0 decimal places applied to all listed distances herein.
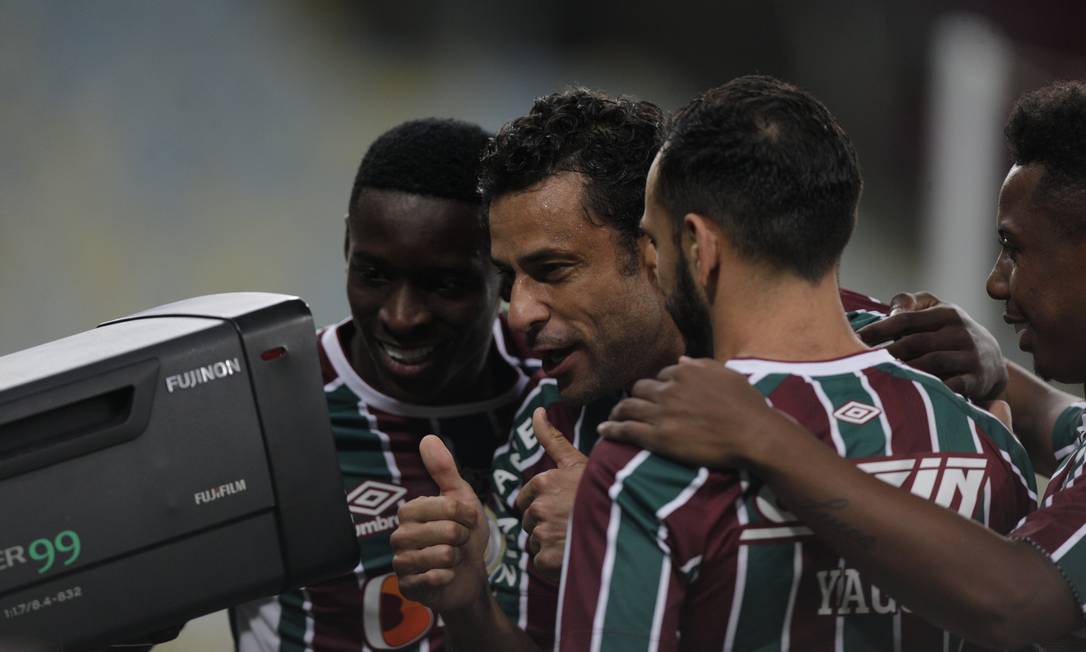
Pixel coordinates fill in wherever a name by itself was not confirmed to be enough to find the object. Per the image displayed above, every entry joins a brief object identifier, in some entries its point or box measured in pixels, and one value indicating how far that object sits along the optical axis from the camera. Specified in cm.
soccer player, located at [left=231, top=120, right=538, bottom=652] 820
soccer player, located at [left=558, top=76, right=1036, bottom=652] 774
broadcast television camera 773
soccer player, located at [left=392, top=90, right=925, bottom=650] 806
